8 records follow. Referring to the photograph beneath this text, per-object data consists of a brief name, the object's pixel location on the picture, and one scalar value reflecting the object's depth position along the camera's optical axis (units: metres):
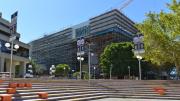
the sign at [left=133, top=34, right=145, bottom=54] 17.27
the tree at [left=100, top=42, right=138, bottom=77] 33.36
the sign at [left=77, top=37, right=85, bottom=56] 18.36
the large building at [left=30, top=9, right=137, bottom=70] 56.50
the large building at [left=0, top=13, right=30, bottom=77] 27.48
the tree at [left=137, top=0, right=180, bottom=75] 13.50
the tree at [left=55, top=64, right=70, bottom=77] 51.37
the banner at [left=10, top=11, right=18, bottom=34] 11.31
